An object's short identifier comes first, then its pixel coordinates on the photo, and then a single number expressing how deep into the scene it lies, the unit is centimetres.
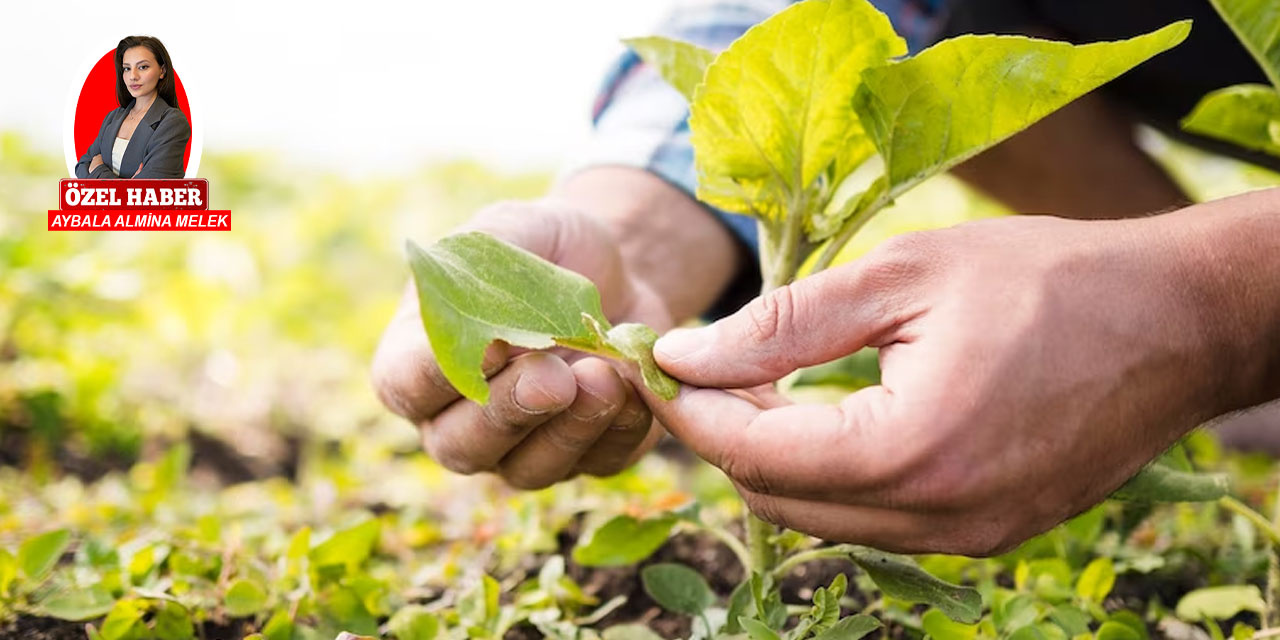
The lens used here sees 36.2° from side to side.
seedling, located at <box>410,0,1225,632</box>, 54
